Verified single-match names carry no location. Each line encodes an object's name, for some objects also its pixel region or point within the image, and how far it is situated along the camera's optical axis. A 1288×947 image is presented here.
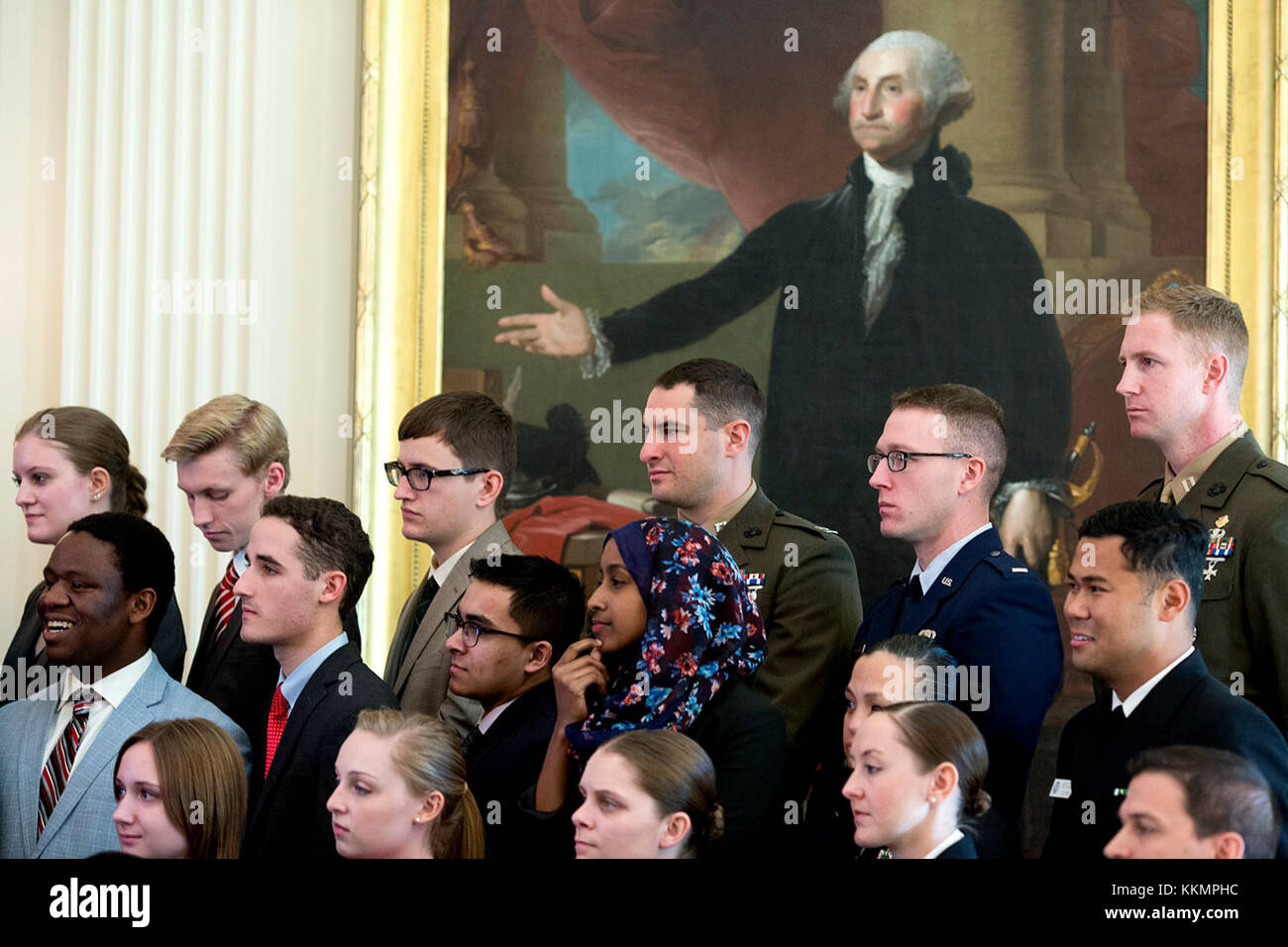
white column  6.88
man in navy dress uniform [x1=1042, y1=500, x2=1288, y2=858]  3.27
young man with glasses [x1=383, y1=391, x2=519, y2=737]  4.31
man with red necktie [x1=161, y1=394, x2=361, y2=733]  4.78
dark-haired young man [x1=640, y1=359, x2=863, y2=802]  4.09
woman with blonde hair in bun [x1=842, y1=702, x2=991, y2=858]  3.18
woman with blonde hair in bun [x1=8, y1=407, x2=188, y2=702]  4.84
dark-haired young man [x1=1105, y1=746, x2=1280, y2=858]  2.82
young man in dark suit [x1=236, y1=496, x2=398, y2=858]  3.60
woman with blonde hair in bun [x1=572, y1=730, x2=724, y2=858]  3.27
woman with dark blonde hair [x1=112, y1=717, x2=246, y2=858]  3.52
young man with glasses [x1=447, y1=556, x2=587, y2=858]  3.83
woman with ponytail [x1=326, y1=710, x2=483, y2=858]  3.42
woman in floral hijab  3.55
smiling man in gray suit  3.76
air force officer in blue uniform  3.61
